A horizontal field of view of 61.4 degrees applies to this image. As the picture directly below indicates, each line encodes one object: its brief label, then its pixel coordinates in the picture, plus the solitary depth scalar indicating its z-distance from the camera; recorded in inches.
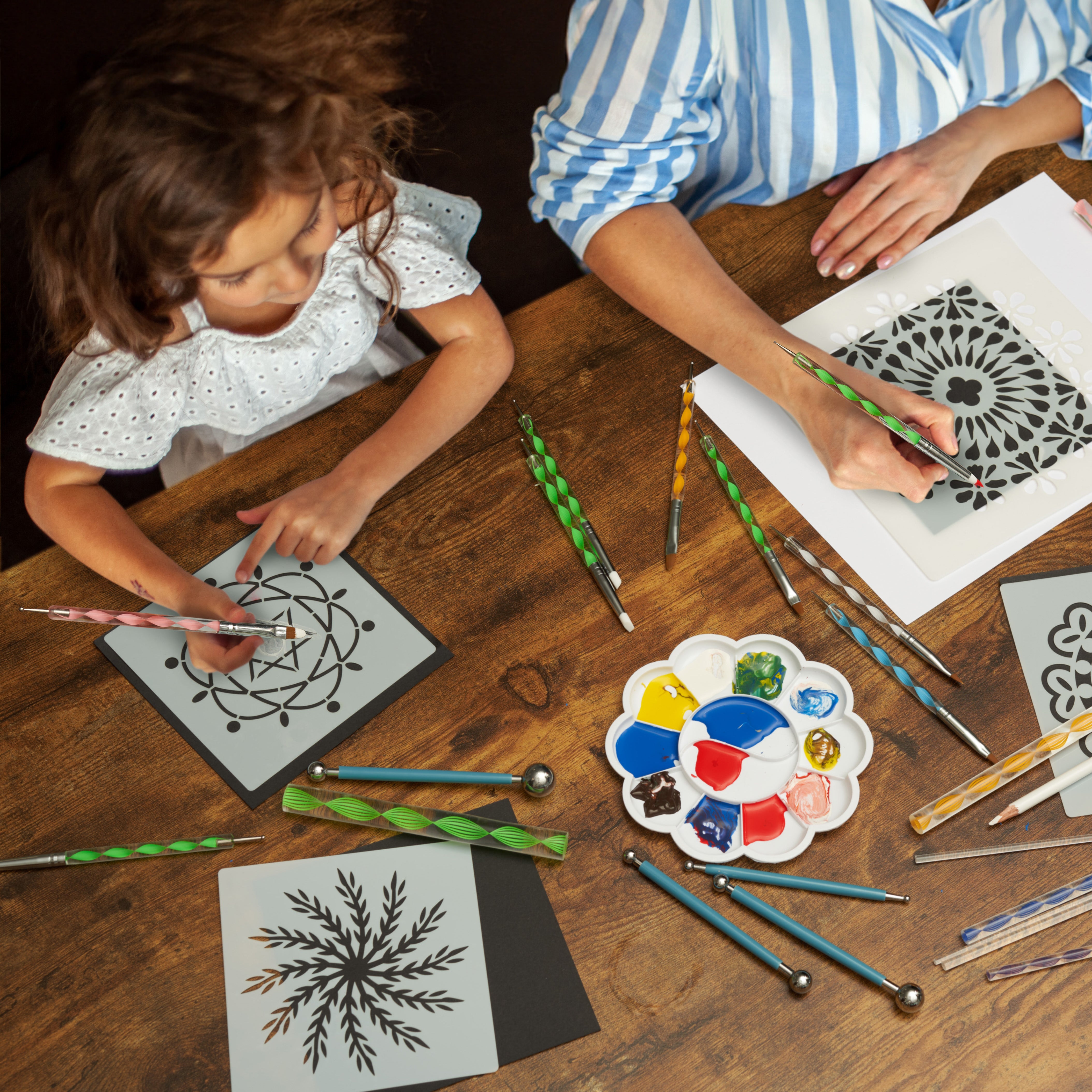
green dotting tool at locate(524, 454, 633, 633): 32.6
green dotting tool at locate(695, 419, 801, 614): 33.0
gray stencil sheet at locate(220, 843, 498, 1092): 26.9
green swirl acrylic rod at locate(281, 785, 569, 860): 29.3
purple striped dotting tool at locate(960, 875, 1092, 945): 28.1
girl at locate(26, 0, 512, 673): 28.0
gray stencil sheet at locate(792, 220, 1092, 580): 34.6
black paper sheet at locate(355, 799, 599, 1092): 27.4
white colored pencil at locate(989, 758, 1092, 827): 29.7
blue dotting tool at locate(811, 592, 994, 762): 30.5
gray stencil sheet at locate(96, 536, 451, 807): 30.8
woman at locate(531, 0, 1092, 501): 37.0
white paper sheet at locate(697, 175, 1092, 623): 33.5
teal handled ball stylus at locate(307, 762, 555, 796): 30.0
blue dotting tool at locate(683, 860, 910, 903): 28.6
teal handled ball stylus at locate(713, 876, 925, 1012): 27.1
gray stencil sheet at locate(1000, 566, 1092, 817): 31.1
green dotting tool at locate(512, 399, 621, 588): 33.4
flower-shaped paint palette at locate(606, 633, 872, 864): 29.6
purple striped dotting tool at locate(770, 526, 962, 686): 31.9
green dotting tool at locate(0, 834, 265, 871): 28.8
